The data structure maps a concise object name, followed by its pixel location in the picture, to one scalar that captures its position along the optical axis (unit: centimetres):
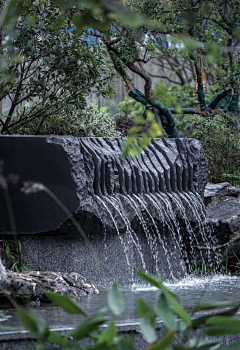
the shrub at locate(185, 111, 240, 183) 1618
